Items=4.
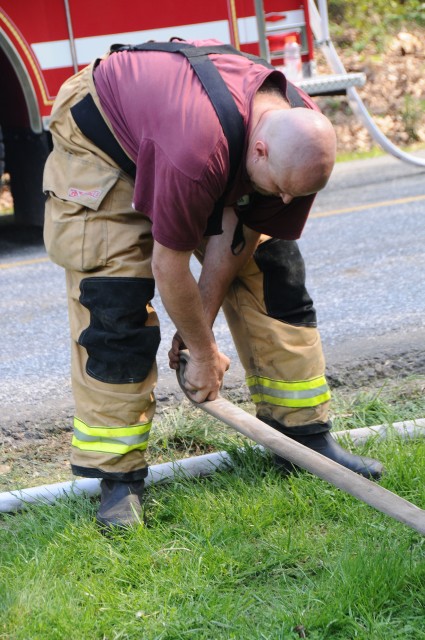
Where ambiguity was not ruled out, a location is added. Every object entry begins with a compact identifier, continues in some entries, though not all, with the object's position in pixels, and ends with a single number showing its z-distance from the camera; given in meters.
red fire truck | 12.20
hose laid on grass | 5.81
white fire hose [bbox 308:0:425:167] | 14.87
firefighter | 4.73
